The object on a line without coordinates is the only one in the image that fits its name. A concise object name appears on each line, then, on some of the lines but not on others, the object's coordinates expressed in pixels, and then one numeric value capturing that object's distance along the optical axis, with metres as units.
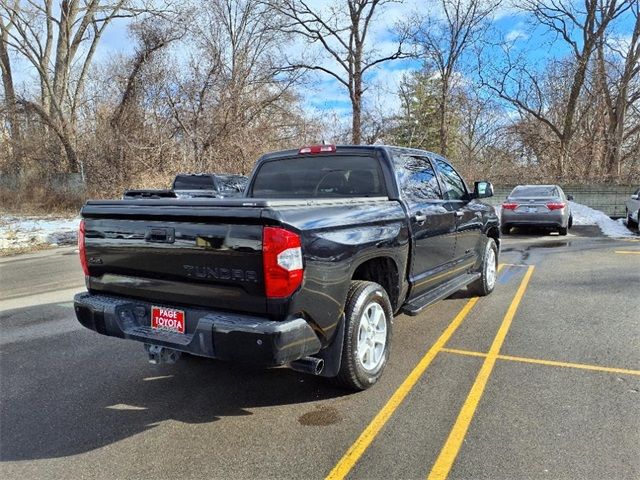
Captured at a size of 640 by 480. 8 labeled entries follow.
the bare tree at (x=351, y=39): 29.53
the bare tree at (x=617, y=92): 27.67
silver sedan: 14.13
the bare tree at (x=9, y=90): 24.92
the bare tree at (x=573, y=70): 28.30
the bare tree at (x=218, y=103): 23.41
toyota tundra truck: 2.96
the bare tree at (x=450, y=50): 29.52
